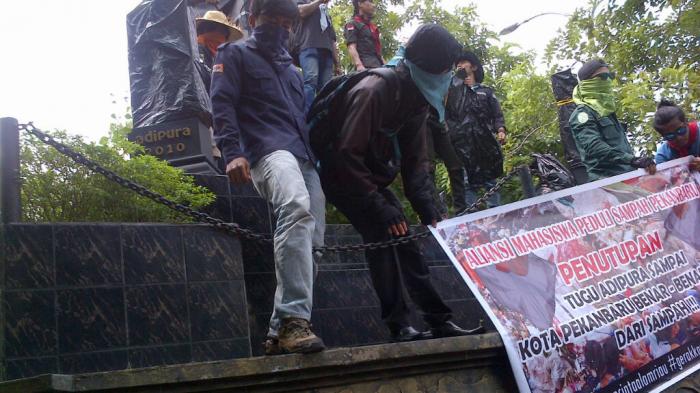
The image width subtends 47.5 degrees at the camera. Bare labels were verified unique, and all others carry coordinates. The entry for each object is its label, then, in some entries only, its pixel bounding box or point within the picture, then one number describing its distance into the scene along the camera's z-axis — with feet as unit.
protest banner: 14.80
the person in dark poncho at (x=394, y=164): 14.51
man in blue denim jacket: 12.76
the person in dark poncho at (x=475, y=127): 25.04
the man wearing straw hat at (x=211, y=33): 25.81
